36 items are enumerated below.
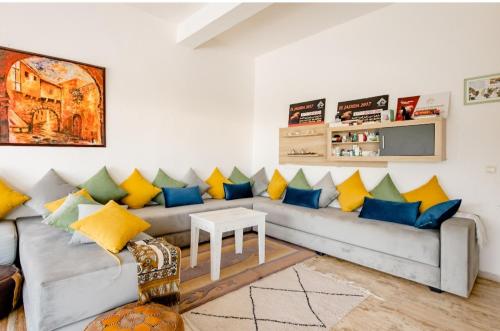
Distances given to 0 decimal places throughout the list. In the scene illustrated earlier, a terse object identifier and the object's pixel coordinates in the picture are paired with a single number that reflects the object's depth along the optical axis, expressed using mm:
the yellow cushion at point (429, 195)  3025
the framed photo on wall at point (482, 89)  2761
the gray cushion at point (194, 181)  4320
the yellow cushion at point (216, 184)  4512
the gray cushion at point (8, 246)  2289
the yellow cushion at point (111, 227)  2045
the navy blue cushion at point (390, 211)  2901
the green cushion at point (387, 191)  3341
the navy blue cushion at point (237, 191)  4430
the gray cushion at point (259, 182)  4836
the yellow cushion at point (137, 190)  3598
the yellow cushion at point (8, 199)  2742
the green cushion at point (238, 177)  4852
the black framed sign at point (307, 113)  4266
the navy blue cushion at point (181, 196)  3734
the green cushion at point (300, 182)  4312
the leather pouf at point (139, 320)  1394
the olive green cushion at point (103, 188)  3303
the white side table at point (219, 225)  2641
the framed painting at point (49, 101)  2922
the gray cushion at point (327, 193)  3842
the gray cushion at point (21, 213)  2908
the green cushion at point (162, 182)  3881
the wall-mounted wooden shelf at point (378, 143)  3037
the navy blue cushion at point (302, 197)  3785
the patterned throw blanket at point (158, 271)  1896
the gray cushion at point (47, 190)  2955
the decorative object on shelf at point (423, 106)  3057
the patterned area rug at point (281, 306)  2014
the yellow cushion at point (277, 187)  4492
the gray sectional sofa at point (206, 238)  1629
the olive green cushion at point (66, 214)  2469
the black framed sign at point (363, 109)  3562
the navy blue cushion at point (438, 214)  2547
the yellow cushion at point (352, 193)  3551
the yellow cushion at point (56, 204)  2715
